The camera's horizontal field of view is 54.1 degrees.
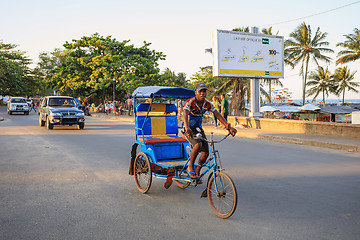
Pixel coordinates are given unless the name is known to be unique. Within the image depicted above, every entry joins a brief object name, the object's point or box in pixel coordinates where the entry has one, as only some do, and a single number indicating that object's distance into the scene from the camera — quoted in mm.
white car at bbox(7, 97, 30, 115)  38344
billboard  22438
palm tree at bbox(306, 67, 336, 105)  78062
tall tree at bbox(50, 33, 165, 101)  46250
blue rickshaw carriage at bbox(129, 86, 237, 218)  4996
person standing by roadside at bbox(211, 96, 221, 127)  21219
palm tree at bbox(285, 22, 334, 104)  57219
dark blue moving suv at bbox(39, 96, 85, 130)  18891
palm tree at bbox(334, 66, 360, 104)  77625
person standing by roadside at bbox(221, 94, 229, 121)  20823
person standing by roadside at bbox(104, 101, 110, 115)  42441
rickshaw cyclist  5305
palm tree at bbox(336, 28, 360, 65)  54891
